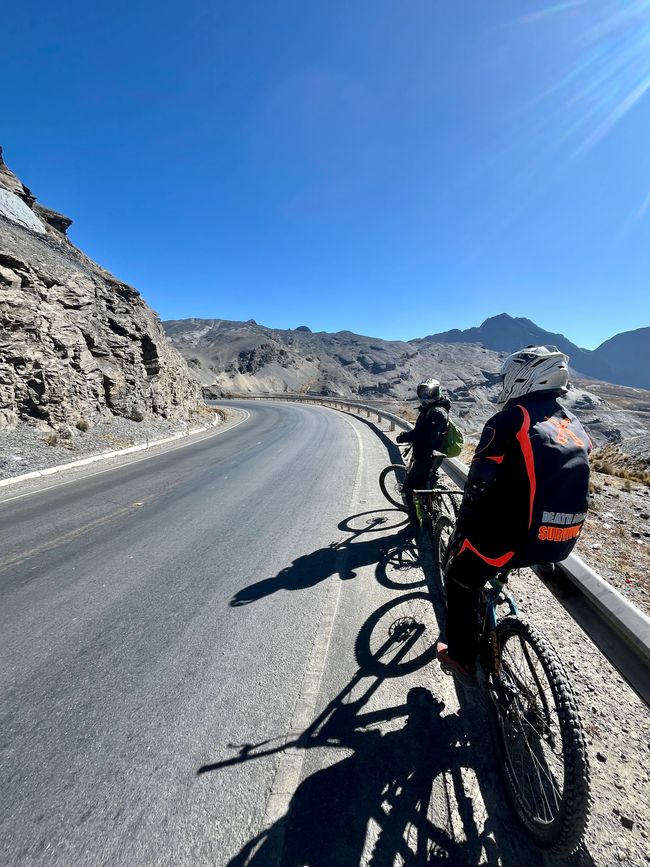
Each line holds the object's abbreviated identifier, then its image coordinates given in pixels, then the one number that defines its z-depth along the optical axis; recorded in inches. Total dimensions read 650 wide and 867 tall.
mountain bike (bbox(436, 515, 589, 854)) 61.2
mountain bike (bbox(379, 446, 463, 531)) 183.8
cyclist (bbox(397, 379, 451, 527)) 199.6
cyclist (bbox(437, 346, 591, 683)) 77.5
